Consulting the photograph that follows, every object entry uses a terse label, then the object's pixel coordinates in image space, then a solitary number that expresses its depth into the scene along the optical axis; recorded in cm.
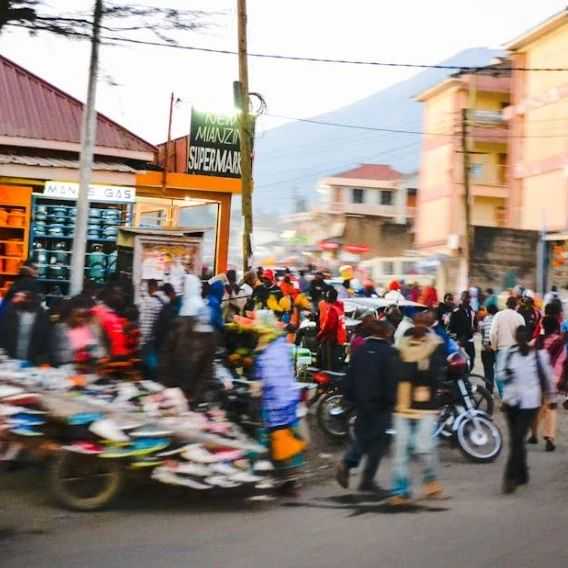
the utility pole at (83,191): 1531
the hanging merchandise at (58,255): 2058
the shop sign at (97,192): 2055
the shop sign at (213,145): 2402
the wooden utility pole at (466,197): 3903
